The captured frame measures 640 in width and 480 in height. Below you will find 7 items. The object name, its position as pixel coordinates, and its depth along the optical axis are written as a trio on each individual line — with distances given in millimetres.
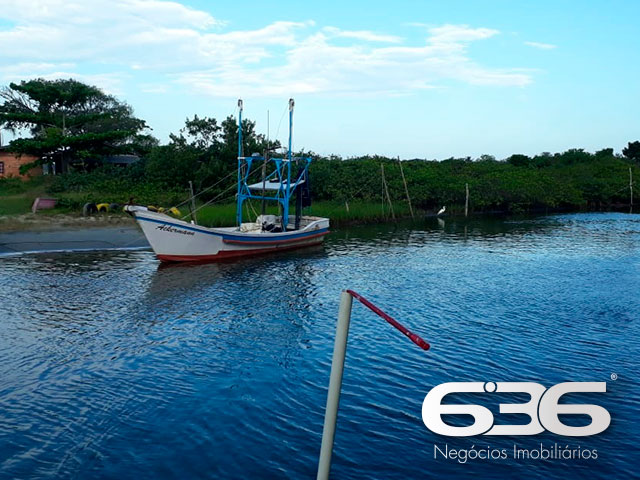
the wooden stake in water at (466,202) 60500
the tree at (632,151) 103100
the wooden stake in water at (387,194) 53375
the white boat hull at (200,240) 27219
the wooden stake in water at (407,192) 56331
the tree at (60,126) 48094
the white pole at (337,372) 6449
